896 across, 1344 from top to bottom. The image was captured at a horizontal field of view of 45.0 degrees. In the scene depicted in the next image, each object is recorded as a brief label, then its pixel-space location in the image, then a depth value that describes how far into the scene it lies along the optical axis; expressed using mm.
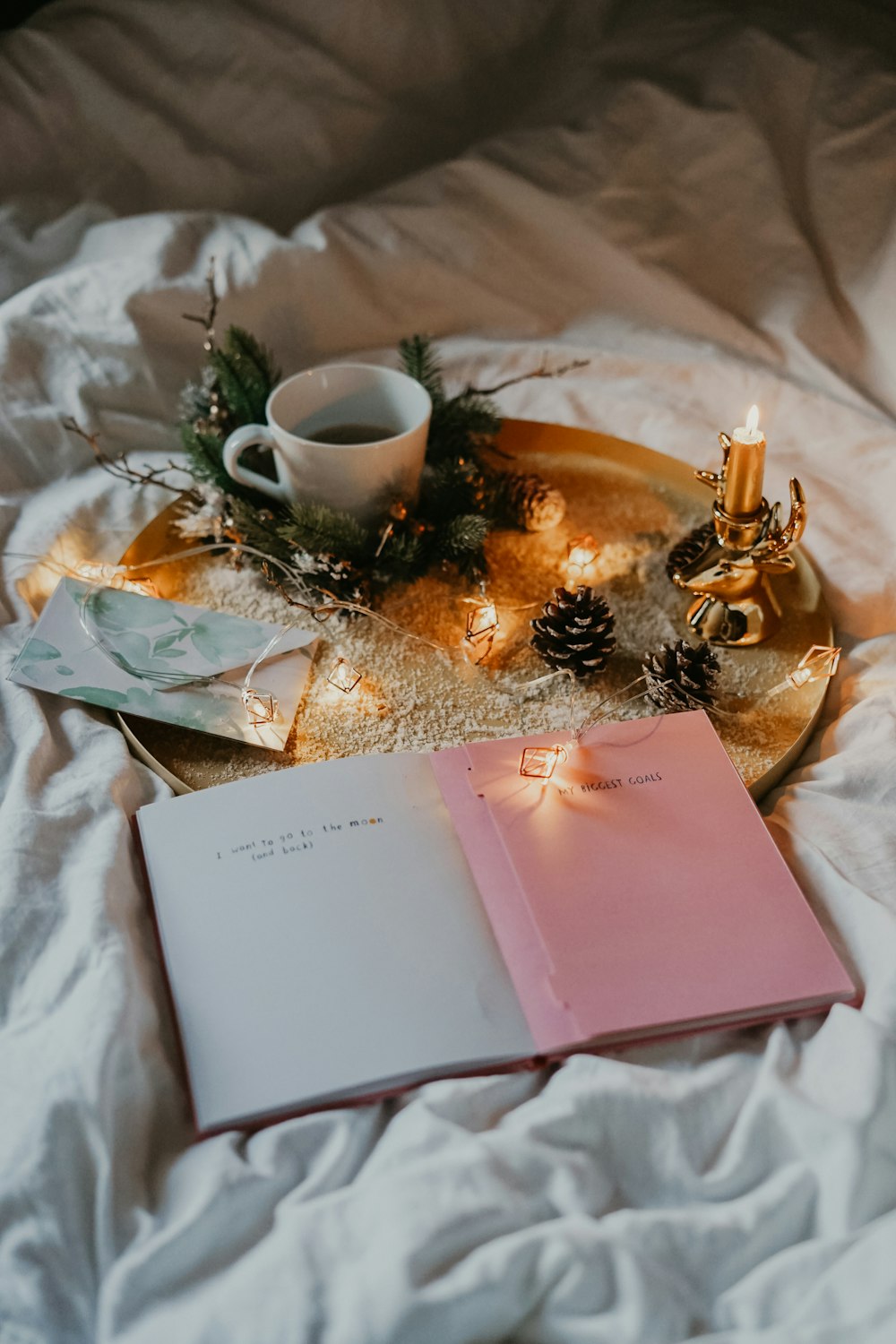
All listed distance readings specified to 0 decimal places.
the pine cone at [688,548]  795
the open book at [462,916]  540
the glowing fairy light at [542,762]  652
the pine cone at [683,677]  690
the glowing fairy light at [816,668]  714
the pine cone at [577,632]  708
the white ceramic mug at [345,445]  752
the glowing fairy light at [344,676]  716
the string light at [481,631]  742
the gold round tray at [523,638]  685
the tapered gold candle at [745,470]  688
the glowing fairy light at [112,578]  798
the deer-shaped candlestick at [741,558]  703
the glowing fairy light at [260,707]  683
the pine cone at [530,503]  833
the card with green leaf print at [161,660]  693
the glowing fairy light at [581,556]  802
